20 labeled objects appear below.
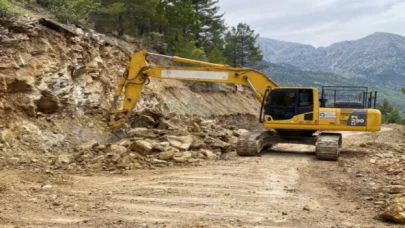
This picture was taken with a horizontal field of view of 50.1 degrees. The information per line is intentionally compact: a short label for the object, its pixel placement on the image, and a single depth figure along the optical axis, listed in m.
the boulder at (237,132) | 19.09
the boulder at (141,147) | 12.46
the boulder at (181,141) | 13.34
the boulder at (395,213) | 6.50
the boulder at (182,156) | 12.27
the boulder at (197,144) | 13.76
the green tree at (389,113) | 50.81
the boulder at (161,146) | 12.84
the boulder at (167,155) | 12.32
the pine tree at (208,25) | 38.84
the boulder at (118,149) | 12.22
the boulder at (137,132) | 14.61
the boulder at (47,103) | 14.33
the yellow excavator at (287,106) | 14.15
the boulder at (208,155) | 13.18
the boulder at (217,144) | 14.57
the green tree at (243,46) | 44.91
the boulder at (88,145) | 12.91
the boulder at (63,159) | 11.62
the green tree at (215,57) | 31.56
